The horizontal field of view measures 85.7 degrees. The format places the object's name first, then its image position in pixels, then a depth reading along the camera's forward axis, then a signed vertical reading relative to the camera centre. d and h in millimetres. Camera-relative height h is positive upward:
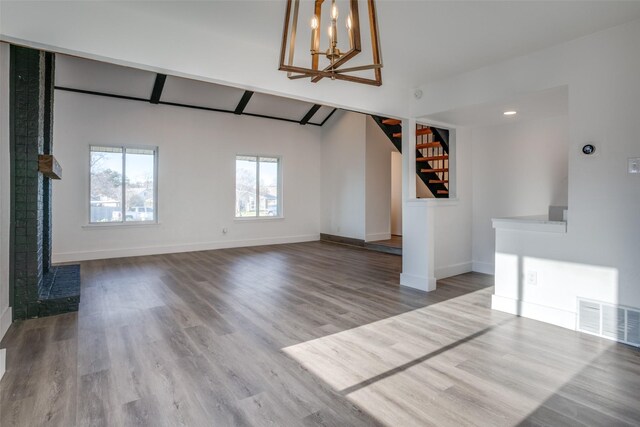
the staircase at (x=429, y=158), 5863 +1025
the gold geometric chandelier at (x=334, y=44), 1680 +901
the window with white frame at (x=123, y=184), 6508 +574
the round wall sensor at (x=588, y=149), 2984 +580
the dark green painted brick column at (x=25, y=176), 3160 +353
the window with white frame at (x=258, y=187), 8133 +667
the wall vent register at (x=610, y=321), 2746 -874
